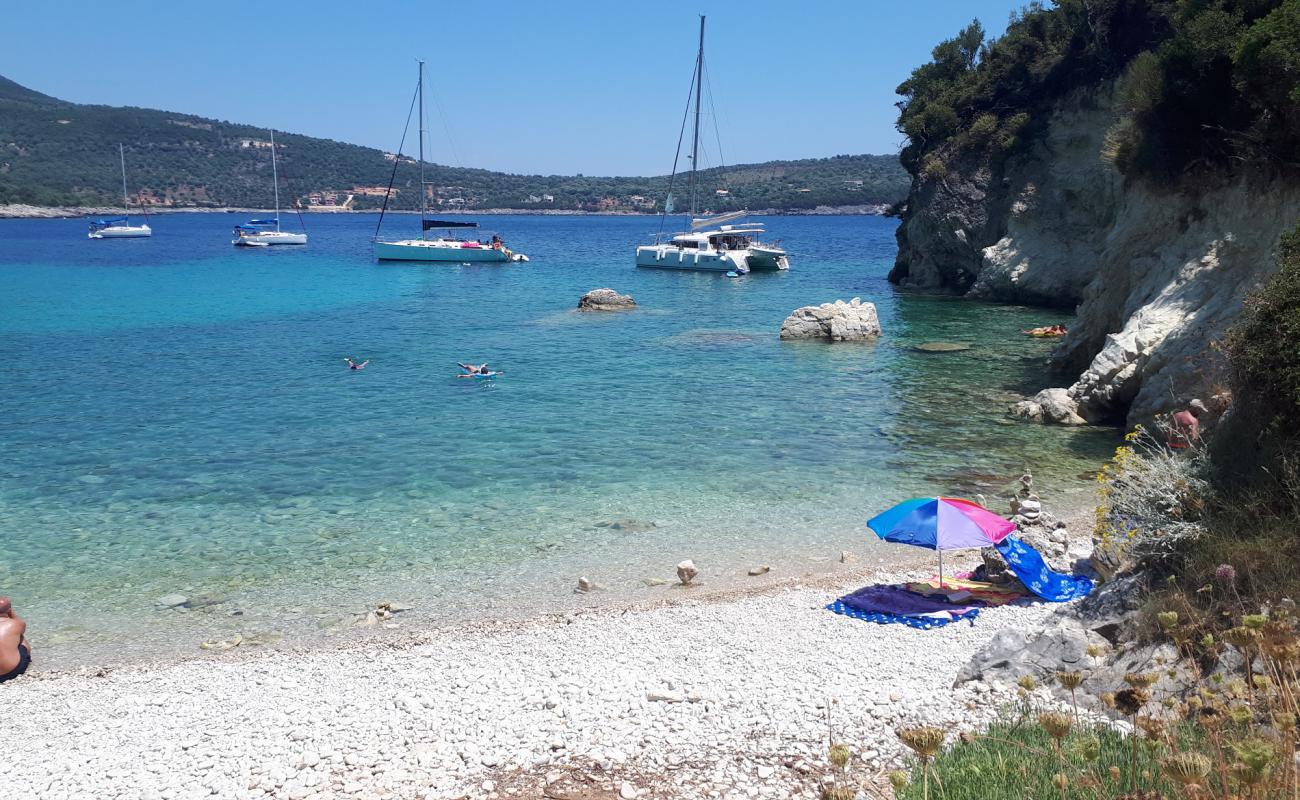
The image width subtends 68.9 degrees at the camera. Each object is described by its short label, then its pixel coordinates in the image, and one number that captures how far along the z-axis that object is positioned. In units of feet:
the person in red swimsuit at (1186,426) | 38.17
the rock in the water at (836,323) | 102.94
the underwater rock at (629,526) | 44.47
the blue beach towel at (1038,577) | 34.09
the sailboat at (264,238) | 287.69
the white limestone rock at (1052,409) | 61.21
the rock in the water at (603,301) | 132.36
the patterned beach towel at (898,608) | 32.65
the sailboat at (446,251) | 219.00
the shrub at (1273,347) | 26.02
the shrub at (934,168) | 145.69
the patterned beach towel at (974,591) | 34.30
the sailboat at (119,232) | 311.27
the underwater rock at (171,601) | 36.68
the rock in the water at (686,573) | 38.19
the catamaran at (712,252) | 193.16
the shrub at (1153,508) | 25.99
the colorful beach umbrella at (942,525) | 33.45
